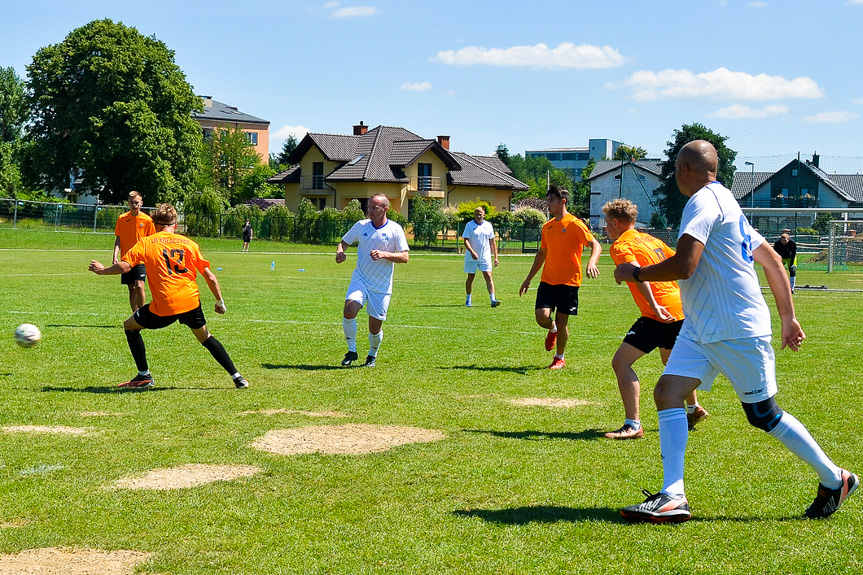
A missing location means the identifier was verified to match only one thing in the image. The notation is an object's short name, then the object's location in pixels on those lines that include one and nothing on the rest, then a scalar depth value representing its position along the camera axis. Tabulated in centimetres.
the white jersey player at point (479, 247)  2009
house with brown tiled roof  7269
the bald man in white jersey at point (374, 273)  1080
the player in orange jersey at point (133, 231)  1402
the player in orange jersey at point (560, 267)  1062
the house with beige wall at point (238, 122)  11531
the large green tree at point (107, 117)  5997
